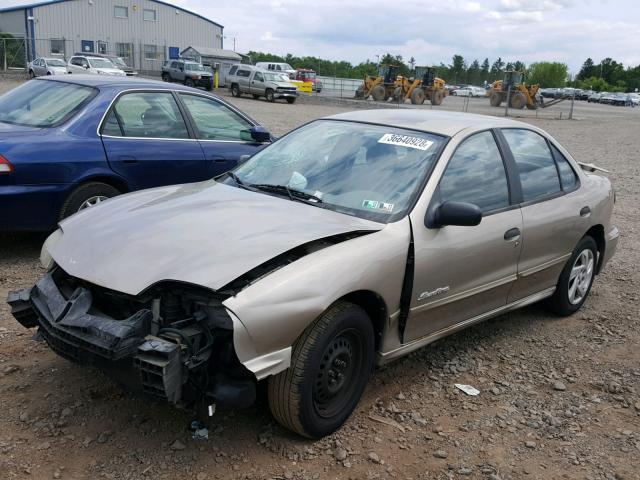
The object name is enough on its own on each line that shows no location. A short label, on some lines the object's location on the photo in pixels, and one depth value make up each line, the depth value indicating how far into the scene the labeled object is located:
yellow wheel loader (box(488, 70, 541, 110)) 38.19
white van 51.80
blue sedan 5.28
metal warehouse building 54.81
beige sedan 2.81
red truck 50.09
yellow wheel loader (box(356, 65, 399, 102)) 38.81
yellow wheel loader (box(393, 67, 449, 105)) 38.22
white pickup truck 34.00
